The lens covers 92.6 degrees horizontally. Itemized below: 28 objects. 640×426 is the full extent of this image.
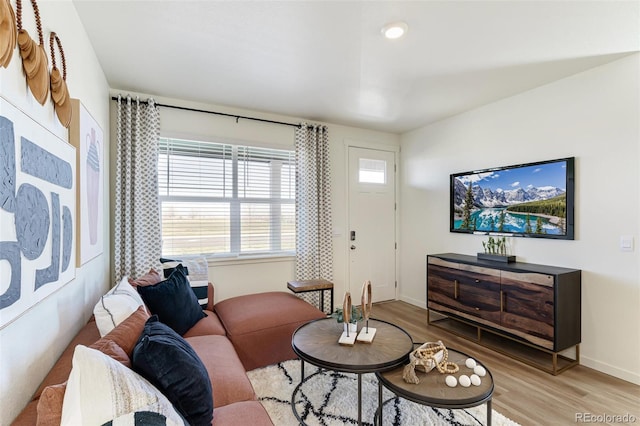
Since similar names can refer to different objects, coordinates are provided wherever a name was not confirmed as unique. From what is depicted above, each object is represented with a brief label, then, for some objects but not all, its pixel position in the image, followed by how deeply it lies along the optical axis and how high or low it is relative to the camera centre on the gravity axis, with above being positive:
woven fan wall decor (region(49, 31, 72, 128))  1.39 +0.56
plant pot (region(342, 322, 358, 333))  2.11 -0.81
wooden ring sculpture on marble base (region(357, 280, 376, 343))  1.98 -0.63
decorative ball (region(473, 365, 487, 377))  1.67 -0.88
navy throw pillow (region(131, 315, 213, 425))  1.14 -0.63
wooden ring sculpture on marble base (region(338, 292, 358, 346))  1.95 -0.71
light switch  2.42 -0.25
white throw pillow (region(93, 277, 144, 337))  1.50 -0.51
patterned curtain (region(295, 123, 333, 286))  3.85 +0.07
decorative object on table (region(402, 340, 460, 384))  1.63 -0.85
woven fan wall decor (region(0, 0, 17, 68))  0.90 +0.54
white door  4.34 -0.17
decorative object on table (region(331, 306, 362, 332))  2.04 -0.73
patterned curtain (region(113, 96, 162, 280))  2.94 +0.19
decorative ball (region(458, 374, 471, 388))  1.56 -0.87
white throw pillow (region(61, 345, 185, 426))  0.81 -0.52
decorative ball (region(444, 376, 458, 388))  1.57 -0.88
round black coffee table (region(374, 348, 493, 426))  1.47 -0.90
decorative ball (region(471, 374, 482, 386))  1.58 -0.88
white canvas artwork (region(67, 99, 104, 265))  1.68 +0.19
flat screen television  2.82 +0.11
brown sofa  1.19 -0.91
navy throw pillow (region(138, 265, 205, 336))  2.18 -0.68
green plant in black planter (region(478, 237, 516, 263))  3.21 -0.42
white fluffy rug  1.93 -1.32
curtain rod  3.23 +1.11
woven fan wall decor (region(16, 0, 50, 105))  1.07 +0.56
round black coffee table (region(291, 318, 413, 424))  1.71 -0.86
